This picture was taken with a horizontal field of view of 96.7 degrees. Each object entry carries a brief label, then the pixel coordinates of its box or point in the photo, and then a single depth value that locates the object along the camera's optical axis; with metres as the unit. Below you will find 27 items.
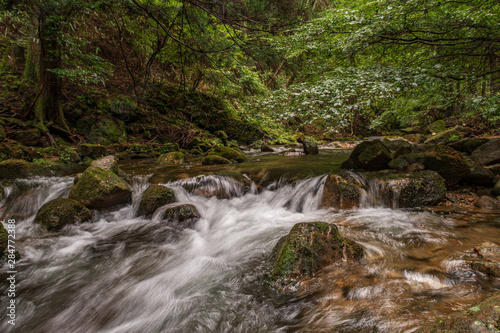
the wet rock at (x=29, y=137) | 7.42
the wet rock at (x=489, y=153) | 5.47
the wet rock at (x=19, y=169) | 5.48
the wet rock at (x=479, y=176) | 4.73
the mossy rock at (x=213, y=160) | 8.28
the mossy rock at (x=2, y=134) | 6.83
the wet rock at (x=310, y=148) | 11.18
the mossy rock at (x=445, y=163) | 4.73
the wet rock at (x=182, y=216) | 4.38
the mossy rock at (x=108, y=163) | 5.94
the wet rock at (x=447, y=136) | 9.73
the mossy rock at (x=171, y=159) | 8.32
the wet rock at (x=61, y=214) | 4.04
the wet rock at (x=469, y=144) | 6.15
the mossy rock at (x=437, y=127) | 13.68
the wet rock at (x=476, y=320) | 1.10
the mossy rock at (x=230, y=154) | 9.15
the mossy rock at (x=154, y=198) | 4.73
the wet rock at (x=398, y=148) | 6.34
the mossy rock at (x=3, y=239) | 3.03
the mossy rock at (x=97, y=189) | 4.54
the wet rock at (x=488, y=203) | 4.15
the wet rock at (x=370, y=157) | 5.61
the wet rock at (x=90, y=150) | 8.12
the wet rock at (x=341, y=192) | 4.68
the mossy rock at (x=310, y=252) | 2.42
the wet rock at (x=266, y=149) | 12.76
